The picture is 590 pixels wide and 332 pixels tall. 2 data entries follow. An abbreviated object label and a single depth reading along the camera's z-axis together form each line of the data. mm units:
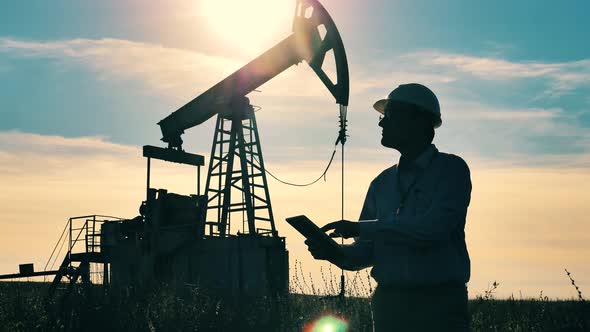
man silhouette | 3170
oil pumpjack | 22047
